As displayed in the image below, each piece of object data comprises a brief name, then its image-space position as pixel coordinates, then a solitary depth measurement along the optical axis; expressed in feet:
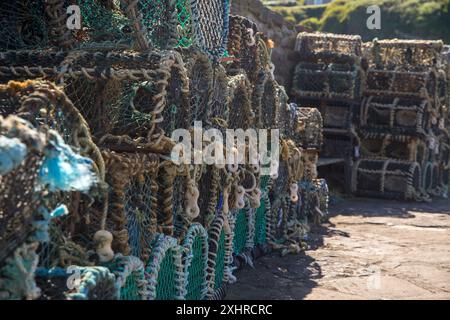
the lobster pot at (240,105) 25.86
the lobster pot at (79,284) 12.19
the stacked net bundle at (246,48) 29.37
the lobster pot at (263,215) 29.82
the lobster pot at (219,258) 21.79
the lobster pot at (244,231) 27.35
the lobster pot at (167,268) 17.42
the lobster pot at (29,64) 19.12
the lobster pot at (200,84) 21.21
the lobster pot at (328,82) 52.11
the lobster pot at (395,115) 52.75
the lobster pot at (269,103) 30.17
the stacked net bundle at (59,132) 13.10
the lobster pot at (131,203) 15.84
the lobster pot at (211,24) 21.79
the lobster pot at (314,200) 36.50
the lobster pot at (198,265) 20.47
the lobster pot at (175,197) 18.75
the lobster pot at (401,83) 53.31
